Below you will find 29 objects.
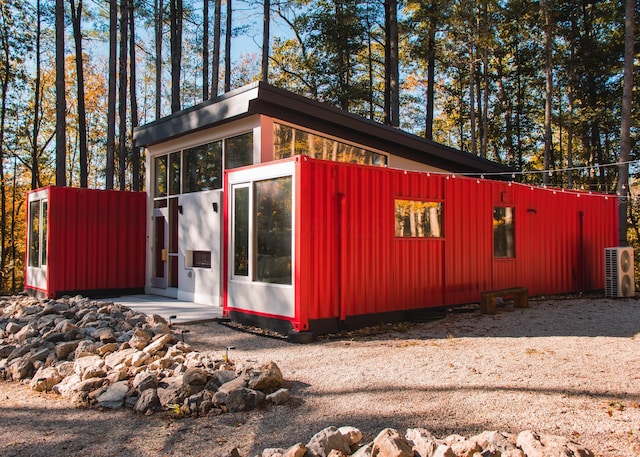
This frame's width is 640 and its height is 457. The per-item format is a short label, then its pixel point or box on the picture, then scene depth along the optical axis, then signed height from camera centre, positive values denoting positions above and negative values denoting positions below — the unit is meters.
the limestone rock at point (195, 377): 3.81 -1.07
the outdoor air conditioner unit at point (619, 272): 10.02 -0.70
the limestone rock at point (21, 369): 4.92 -1.29
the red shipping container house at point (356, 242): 5.91 -0.02
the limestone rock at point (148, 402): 3.68 -1.22
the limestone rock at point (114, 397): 3.84 -1.24
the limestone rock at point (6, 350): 5.61 -1.25
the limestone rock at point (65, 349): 5.18 -1.15
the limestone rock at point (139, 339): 5.17 -1.06
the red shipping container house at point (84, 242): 9.24 +0.03
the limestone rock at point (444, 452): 2.40 -1.06
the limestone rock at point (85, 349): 5.04 -1.13
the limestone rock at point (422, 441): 2.53 -1.09
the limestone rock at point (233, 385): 3.67 -1.11
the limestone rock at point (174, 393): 3.66 -1.16
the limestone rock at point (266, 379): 3.79 -1.09
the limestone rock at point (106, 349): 5.09 -1.12
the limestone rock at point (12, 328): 6.44 -1.14
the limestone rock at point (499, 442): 2.43 -1.07
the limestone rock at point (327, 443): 2.63 -1.12
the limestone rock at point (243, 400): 3.56 -1.18
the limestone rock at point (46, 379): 4.48 -1.28
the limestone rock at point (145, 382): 3.92 -1.15
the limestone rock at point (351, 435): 2.76 -1.12
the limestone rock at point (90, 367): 4.36 -1.17
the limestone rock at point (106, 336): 5.54 -1.08
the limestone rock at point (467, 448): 2.47 -1.08
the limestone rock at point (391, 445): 2.46 -1.07
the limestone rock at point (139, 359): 4.52 -1.10
